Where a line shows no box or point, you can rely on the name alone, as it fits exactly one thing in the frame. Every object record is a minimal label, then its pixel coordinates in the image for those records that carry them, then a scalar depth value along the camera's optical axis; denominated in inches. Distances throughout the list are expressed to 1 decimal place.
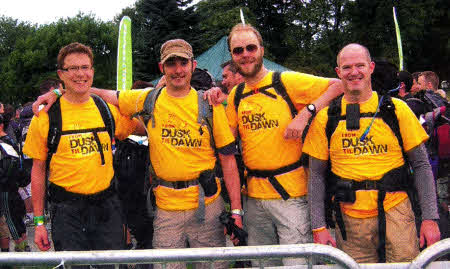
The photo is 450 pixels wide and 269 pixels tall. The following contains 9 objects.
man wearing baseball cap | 128.9
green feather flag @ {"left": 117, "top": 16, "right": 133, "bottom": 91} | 391.1
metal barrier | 71.8
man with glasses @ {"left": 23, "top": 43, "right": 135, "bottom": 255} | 129.0
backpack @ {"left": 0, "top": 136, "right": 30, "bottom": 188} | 194.5
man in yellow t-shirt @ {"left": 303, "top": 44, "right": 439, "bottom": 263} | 114.2
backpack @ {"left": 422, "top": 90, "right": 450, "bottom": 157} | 201.5
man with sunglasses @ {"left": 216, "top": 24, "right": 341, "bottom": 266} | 125.8
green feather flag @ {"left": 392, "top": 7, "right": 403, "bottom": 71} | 473.5
